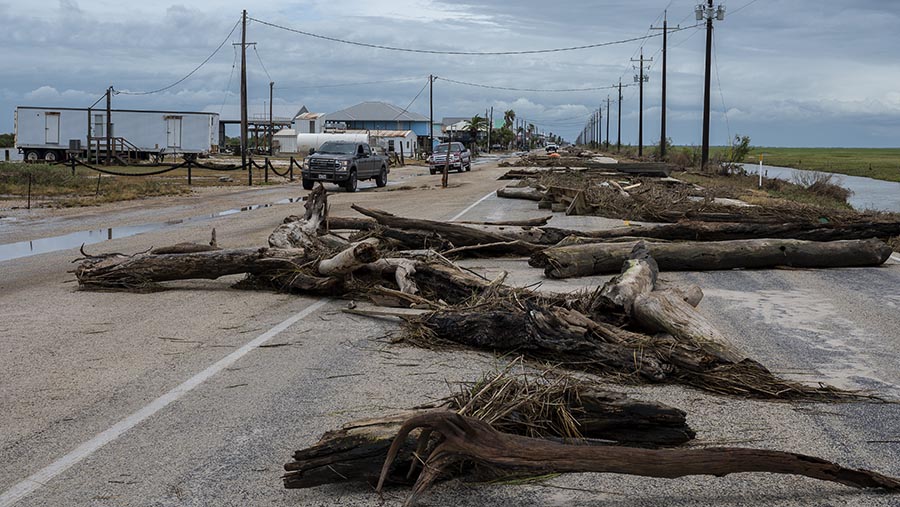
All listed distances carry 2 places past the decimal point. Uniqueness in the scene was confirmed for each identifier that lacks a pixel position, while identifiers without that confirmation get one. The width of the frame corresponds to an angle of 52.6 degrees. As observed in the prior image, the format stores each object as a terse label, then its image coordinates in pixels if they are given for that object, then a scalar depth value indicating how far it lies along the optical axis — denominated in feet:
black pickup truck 110.93
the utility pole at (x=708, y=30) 146.72
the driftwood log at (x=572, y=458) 14.29
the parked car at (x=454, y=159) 171.73
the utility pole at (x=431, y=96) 310.37
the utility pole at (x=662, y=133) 217.23
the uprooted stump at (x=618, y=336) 21.26
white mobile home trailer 197.77
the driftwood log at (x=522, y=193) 88.58
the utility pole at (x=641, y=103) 286.05
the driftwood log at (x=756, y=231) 44.78
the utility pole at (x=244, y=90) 162.88
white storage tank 273.62
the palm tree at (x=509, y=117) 605.56
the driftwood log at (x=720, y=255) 38.42
